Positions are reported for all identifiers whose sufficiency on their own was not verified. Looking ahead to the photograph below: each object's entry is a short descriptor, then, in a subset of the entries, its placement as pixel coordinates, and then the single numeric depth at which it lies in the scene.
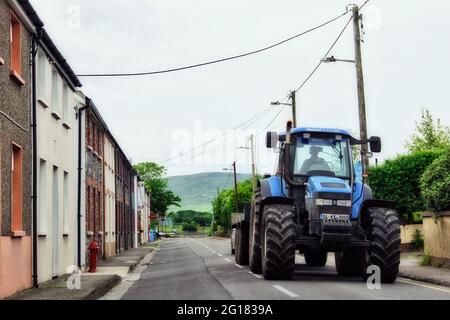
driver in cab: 17.14
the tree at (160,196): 119.25
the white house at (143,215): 67.44
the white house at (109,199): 35.09
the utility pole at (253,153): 62.72
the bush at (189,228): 178.12
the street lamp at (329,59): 27.14
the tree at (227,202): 96.06
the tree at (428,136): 50.62
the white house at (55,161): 17.44
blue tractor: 15.67
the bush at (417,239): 28.23
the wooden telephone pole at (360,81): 23.20
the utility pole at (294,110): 36.90
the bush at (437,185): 19.84
